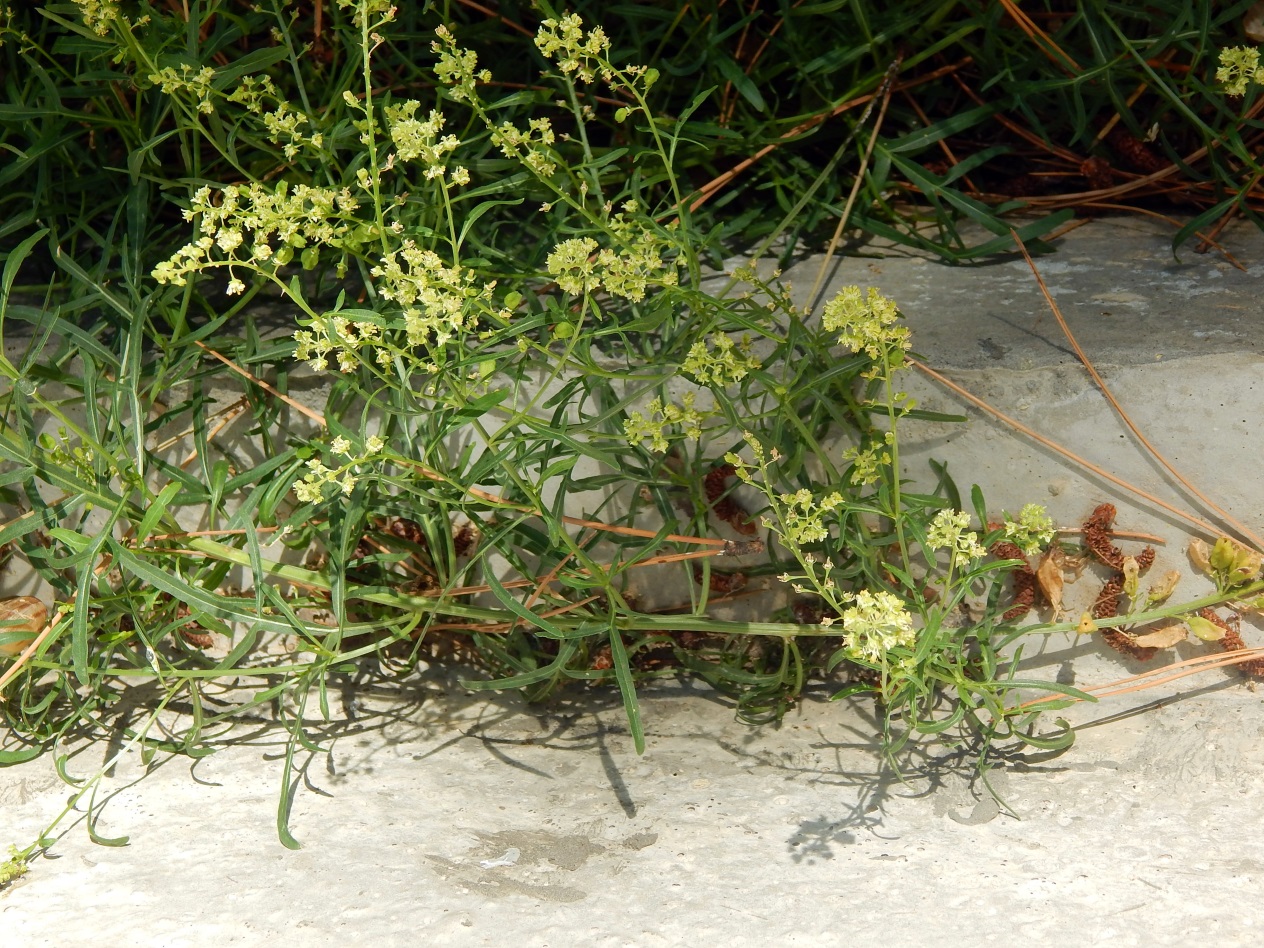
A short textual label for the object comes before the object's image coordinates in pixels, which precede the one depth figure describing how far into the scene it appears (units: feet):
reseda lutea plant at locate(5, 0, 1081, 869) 4.38
